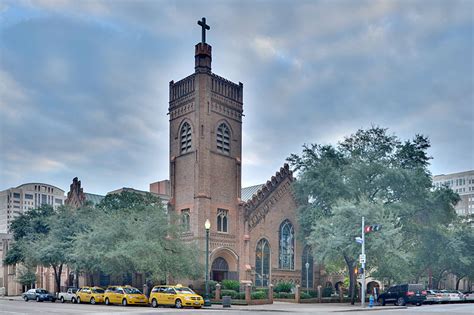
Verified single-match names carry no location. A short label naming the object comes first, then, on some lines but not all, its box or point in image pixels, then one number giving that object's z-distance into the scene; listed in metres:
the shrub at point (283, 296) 48.00
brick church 51.12
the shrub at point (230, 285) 47.56
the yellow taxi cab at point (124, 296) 38.41
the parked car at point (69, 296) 45.75
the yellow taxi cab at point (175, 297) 35.50
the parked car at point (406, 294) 41.66
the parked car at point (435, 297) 47.64
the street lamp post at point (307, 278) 57.66
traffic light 37.84
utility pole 37.38
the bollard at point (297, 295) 44.87
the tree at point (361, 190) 42.94
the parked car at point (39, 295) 50.66
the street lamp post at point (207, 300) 36.53
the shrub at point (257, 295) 42.94
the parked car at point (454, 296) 49.49
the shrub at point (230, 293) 43.09
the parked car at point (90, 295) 41.75
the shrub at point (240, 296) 42.72
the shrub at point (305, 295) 46.53
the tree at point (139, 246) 40.00
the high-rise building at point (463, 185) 159.00
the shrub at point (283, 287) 50.92
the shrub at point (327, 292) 51.72
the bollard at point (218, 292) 41.60
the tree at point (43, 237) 51.81
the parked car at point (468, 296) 51.66
